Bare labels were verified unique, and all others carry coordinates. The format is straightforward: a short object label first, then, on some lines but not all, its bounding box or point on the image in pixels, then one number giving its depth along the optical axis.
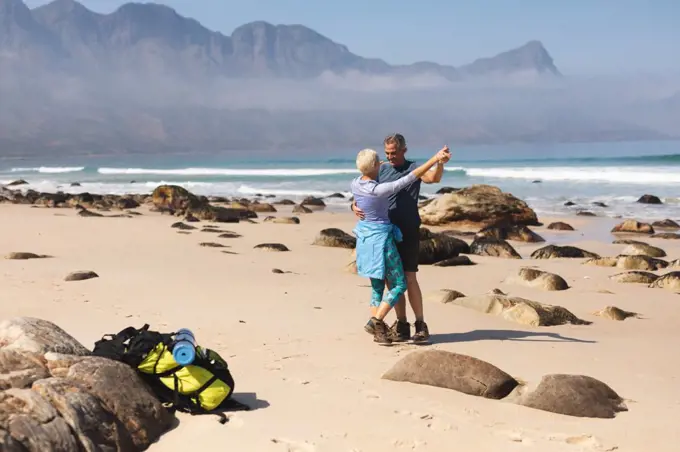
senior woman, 7.00
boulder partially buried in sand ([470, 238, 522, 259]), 14.97
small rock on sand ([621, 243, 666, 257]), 14.97
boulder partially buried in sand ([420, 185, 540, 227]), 22.09
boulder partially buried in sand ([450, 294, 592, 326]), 8.54
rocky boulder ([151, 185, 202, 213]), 27.61
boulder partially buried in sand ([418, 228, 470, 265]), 13.50
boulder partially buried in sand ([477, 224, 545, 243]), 18.20
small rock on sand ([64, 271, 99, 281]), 10.48
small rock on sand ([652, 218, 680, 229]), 21.33
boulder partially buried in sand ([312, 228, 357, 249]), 15.45
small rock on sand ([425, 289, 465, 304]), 9.59
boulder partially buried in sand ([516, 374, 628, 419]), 5.34
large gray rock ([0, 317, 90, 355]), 4.98
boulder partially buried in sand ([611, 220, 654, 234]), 19.97
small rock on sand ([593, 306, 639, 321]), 9.16
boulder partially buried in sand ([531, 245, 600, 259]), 14.72
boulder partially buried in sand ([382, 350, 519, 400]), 5.70
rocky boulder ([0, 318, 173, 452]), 4.16
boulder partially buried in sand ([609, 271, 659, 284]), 11.73
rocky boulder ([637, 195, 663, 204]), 29.78
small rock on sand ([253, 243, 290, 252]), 14.87
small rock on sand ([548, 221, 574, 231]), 20.80
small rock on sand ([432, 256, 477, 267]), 13.37
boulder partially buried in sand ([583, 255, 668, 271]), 13.26
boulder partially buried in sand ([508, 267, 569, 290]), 11.14
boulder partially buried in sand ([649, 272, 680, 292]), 11.19
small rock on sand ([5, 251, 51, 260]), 12.35
